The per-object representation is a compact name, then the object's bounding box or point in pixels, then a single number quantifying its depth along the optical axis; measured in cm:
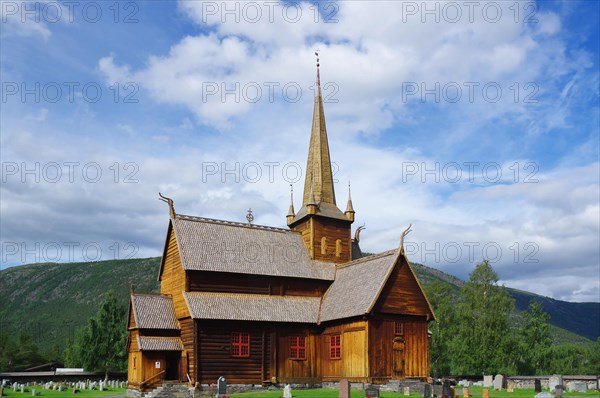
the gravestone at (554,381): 3932
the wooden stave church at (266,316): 3925
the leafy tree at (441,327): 6894
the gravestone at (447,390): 2831
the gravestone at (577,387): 3897
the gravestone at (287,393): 3202
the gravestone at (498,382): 4259
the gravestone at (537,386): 3744
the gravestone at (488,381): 4672
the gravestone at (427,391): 3079
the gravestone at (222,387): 3345
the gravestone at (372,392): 2932
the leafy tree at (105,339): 6731
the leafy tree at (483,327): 6281
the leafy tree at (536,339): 7350
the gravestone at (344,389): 2750
